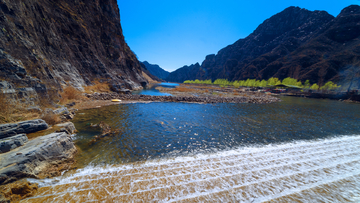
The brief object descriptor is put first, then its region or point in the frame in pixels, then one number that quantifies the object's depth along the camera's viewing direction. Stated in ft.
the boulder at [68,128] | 30.09
